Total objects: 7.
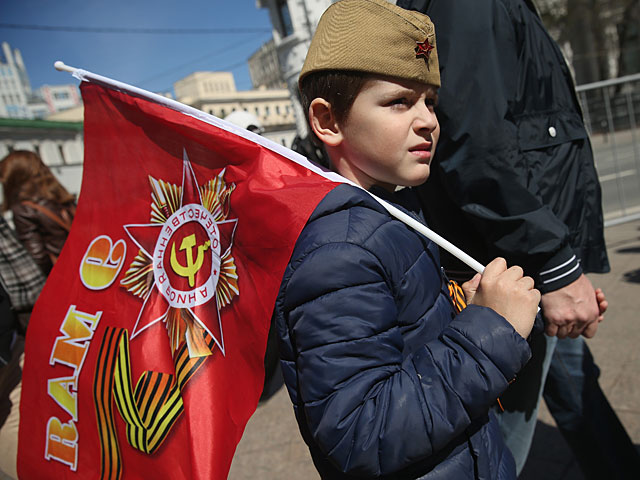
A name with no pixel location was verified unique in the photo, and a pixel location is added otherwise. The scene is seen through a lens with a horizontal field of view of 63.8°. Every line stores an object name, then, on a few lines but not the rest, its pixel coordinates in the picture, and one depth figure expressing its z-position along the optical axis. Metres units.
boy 1.08
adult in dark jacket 1.58
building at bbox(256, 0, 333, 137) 22.72
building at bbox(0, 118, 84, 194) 39.62
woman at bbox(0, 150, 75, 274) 4.11
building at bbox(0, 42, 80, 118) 108.50
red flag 1.35
